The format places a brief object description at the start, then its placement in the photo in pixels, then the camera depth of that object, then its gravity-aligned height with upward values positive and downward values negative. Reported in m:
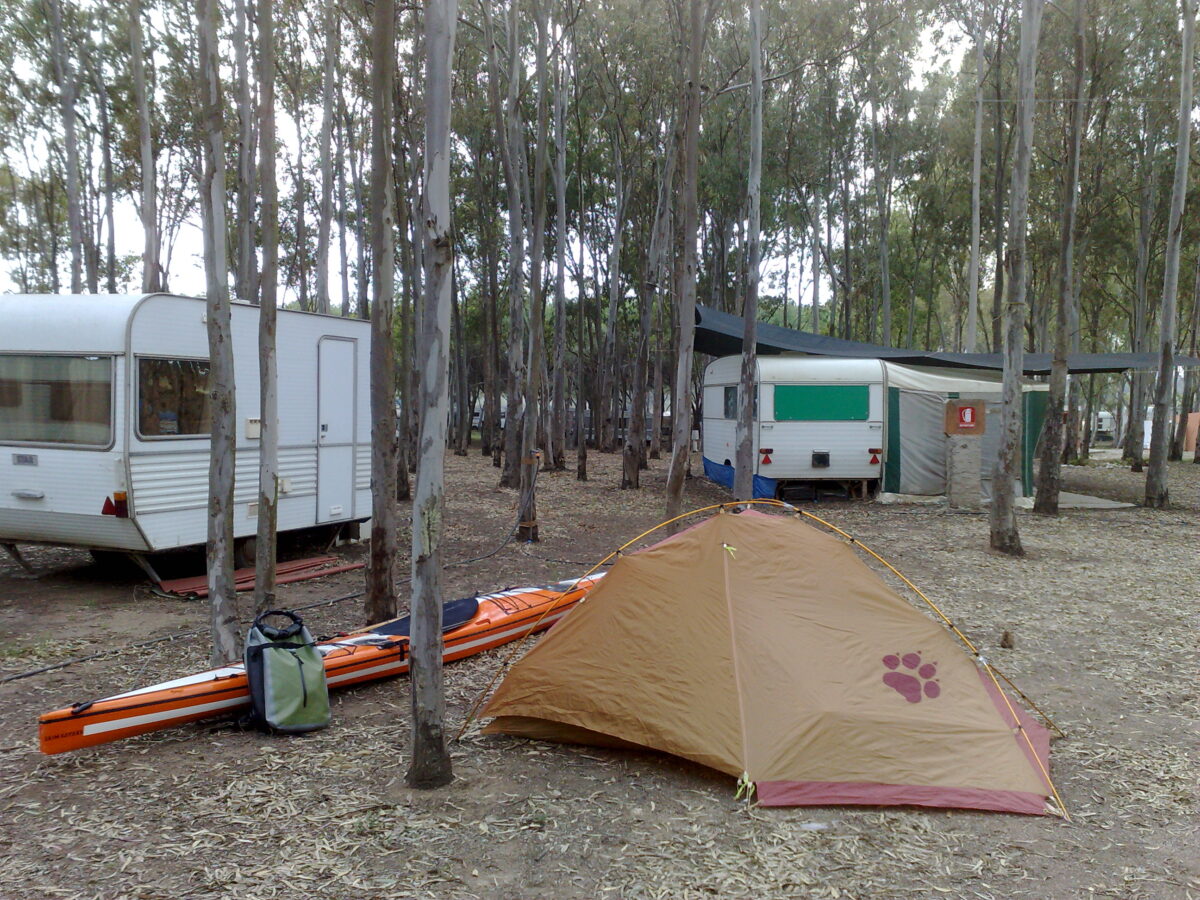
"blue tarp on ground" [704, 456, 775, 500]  14.33 -1.17
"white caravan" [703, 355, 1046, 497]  14.29 -0.10
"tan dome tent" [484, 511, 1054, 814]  3.97 -1.35
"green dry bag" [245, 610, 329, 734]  4.52 -1.48
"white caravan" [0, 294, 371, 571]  7.00 -0.17
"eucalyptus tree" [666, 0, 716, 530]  9.21 +1.60
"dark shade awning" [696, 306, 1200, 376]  14.77 +1.20
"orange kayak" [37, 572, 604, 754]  4.10 -1.52
